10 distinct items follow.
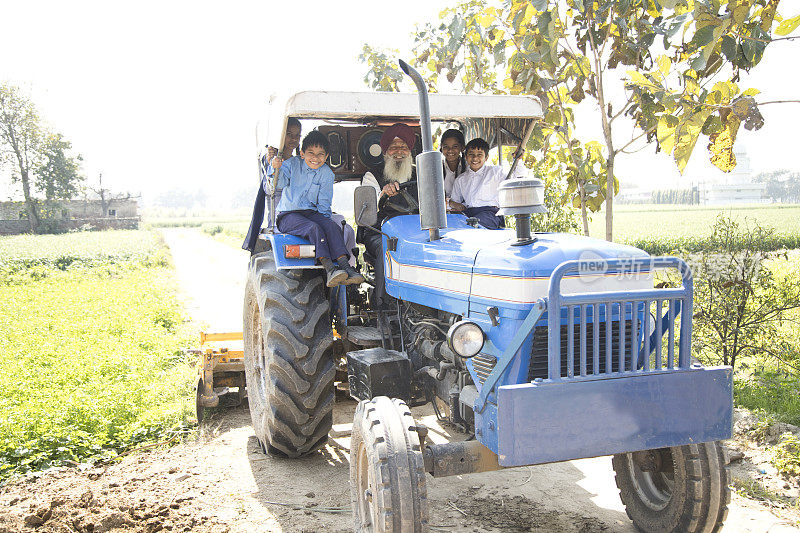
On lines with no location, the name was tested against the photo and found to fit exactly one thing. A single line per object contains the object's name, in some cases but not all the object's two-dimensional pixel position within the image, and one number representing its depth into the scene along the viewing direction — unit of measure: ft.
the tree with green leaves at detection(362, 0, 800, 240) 14.08
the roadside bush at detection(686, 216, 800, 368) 19.57
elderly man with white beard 15.03
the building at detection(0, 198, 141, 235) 167.12
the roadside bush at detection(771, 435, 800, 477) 14.30
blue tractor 9.11
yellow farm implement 18.39
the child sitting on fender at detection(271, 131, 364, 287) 15.30
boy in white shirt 15.53
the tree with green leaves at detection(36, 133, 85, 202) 176.35
